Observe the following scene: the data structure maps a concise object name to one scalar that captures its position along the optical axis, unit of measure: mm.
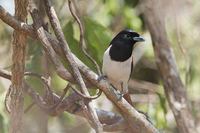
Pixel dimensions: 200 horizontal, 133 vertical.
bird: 6176
